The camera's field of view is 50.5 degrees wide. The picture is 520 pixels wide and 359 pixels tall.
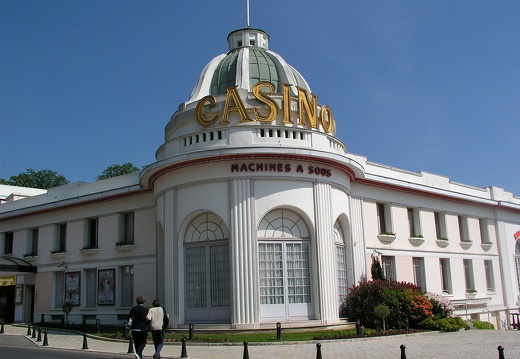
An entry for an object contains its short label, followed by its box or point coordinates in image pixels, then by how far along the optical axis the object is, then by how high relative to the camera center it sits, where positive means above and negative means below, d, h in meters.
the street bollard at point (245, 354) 14.13 -1.38
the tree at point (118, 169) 65.69 +15.71
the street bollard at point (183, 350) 16.28 -1.41
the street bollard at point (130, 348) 17.50 -1.41
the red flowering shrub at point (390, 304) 24.23 -0.45
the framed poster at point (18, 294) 35.09 +0.77
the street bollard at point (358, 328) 20.05 -1.20
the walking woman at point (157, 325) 14.52 -0.59
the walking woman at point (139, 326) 14.02 -0.58
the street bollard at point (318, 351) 13.24 -1.30
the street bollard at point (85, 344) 19.25 -1.35
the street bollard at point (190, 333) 20.09 -1.15
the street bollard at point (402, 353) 13.14 -1.38
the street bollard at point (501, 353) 11.71 -1.32
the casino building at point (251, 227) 23.55 +3.73
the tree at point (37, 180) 66.69 +15.33
